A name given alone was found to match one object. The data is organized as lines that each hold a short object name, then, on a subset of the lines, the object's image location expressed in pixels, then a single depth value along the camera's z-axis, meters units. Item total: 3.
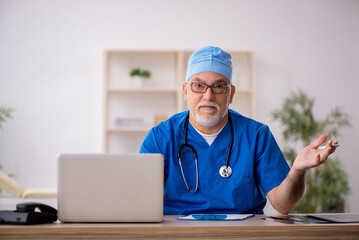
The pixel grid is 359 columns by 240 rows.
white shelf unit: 4.89
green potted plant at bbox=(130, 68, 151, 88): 4.75
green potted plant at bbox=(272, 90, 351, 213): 4.41
